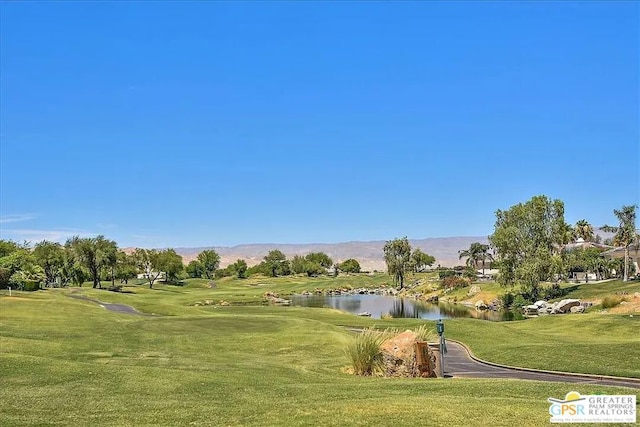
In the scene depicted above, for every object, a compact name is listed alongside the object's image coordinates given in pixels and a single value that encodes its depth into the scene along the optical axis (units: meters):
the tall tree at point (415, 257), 136.12
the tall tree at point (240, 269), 174.75
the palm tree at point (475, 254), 159.14
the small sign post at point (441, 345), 22.02
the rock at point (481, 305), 77.62
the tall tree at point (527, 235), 75.44
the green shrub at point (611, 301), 56.38
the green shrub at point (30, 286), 66.12
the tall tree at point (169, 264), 124.62
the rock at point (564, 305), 61.31
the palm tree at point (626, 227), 90.12
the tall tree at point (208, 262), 175.75
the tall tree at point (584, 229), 142.02
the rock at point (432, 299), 93.71
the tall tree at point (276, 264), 178.75
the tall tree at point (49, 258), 98.25
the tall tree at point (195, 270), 177.43
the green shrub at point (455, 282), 103.94
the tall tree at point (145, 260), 122.62
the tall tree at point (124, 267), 111.06
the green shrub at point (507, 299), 76.34
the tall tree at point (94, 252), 95.00
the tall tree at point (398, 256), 123.50
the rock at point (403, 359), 21.67
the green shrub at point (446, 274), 129.32
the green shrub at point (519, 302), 73.19
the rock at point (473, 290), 91.39
